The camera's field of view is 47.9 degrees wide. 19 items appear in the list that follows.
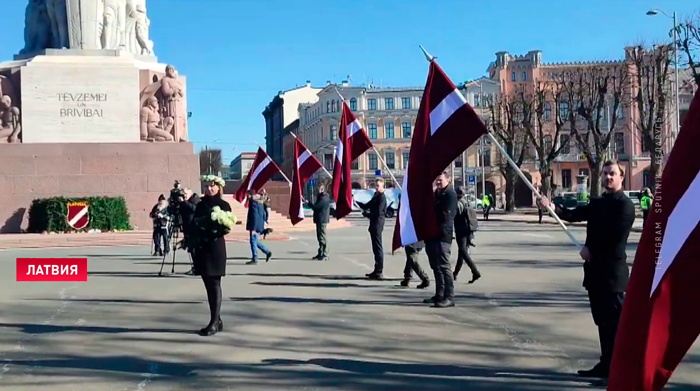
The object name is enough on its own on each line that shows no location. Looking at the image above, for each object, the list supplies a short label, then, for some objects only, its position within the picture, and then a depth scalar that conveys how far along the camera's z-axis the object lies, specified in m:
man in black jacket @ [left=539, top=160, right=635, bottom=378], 6.34
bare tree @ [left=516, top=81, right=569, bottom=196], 49.75
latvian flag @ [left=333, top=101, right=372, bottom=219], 13.90
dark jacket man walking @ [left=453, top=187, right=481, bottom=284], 12.39
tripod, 15.17
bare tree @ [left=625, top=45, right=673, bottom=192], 38.91
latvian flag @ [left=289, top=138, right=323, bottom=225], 17.56
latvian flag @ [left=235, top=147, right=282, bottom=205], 19.31
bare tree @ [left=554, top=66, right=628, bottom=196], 44.62
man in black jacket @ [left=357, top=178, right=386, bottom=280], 13.75
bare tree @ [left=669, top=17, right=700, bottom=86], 33.97
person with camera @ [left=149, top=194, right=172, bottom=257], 18.70
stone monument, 26.27
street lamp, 34.28
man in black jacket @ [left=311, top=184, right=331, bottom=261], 17.55
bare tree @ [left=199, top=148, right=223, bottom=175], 95.12
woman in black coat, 8.44
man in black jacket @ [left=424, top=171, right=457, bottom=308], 10.29
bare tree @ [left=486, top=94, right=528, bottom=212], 55.50
